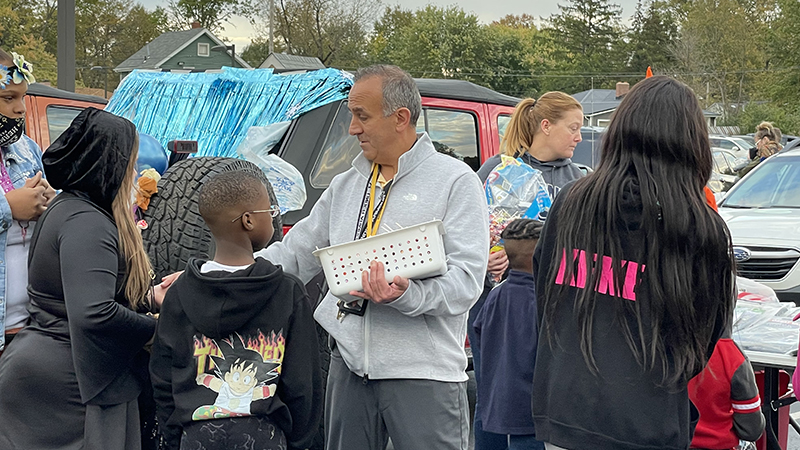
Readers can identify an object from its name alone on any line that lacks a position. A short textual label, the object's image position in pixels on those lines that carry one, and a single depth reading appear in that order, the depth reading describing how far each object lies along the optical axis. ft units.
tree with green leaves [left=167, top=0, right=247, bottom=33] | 232.73
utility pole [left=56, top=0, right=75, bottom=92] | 28.50
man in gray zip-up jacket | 9.86
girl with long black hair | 8.29
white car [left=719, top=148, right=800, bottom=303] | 27.50
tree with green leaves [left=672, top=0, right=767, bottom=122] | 222.89
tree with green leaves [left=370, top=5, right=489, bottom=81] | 226.38
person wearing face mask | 11.29
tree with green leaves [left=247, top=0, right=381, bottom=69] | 208.74
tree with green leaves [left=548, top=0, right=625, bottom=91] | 292.40
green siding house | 179.79
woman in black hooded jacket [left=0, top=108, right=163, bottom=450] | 9.69
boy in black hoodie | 9.20
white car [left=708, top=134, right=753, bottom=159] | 89.61
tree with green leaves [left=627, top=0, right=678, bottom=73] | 282.36
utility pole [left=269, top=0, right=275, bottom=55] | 169.90
